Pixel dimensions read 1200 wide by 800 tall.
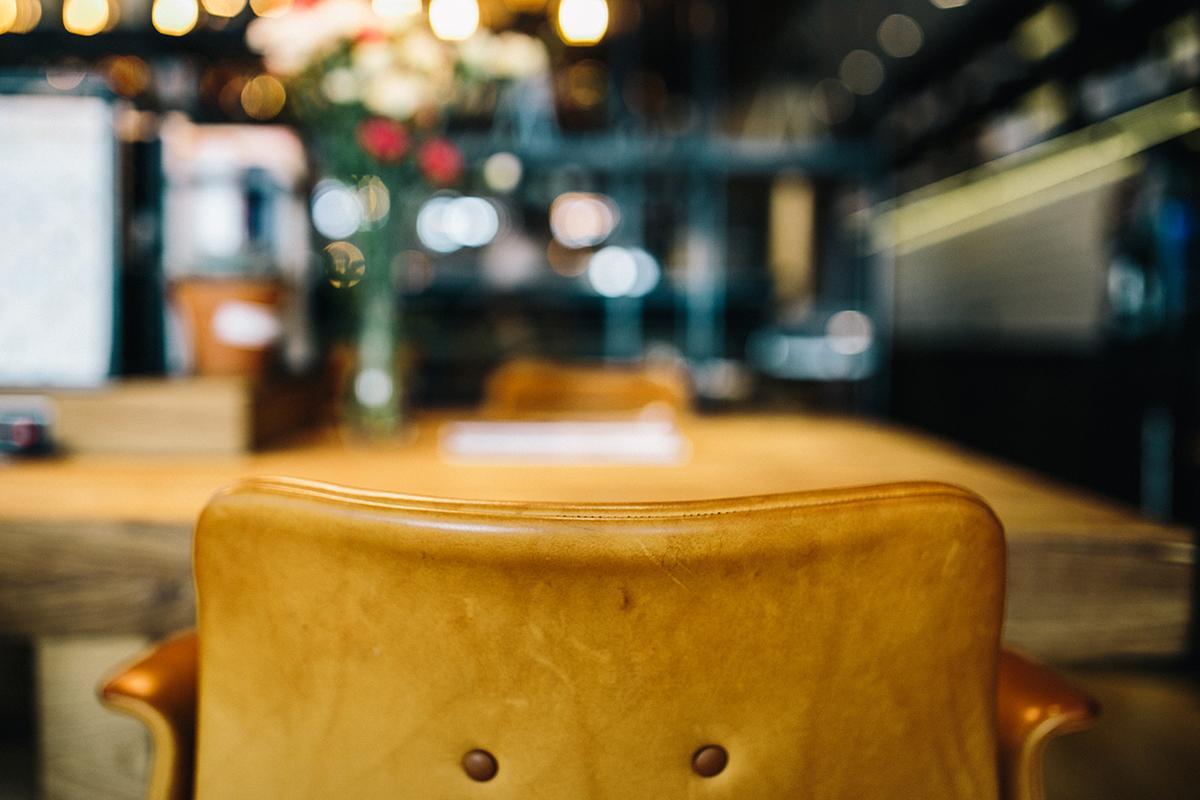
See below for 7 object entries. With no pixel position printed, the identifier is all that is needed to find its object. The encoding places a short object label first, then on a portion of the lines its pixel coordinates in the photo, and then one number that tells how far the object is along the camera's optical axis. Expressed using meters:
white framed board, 1.45
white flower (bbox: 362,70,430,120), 1.55
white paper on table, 1.48
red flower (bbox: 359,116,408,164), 1.56
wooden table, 0.97
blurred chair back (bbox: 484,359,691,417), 2.43
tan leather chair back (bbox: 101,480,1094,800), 0.53
